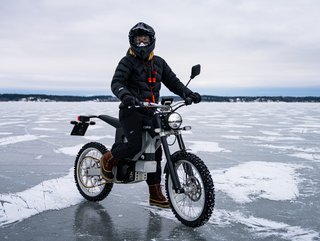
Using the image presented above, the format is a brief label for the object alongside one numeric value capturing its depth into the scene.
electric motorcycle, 3.93
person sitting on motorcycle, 4.44
